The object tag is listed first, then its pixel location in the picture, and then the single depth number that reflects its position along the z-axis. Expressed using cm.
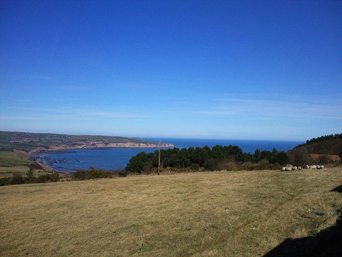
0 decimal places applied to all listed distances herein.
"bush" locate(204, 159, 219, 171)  3825
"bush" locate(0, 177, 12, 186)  2320
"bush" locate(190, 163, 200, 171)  3648
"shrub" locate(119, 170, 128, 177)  2872
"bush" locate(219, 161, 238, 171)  3080
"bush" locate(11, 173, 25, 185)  2406
